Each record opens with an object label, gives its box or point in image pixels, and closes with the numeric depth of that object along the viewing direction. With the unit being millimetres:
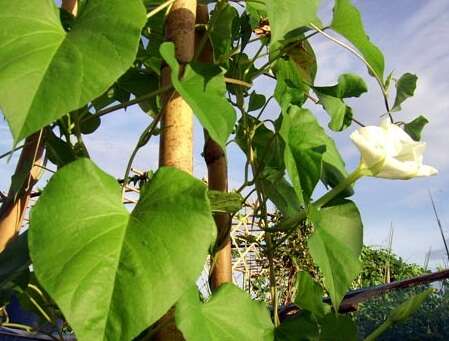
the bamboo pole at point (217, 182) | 759
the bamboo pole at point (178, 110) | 661
